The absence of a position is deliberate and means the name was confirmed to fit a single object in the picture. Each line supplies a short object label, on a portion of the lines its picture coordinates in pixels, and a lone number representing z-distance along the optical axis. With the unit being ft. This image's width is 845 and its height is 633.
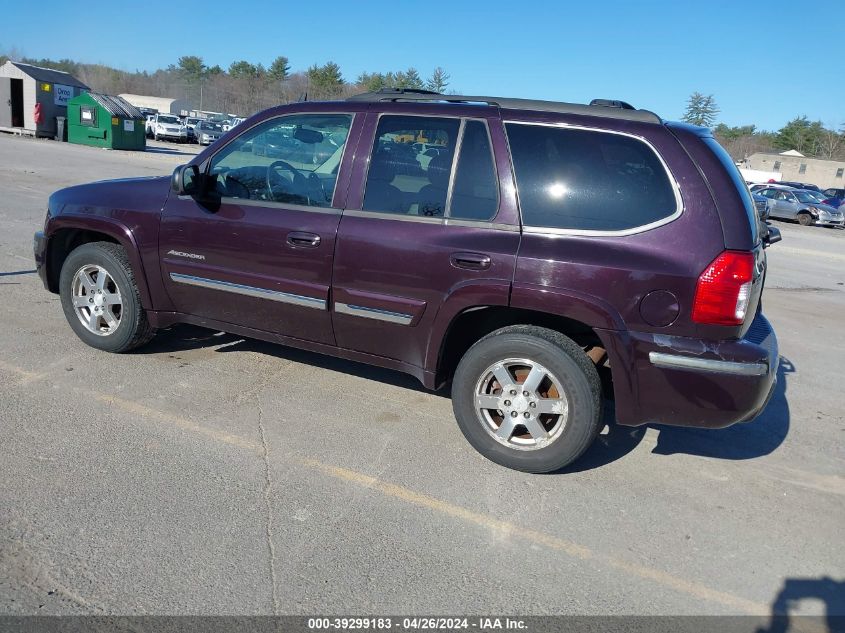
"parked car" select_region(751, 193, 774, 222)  81.18
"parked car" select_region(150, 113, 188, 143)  138.10
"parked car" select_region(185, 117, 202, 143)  143.23
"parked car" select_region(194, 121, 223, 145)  142.28
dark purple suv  11.18
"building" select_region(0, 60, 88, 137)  105.60
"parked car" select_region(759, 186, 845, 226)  89.61
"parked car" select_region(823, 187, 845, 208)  93.35
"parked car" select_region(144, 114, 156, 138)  144.87
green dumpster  97.55
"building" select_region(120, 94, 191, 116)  253.85
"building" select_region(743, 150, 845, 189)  241.96
